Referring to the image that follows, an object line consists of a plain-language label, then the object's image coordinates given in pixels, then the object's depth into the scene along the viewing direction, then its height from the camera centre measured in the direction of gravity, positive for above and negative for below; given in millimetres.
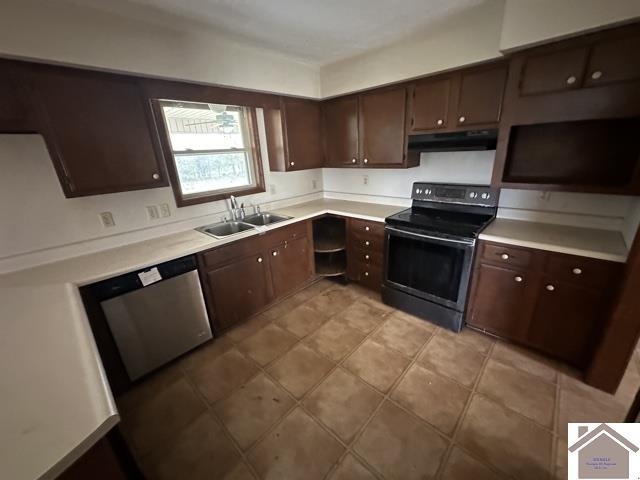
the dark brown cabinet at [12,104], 1395 +332
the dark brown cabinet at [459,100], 1913 +346
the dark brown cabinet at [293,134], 2773 +210
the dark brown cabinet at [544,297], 1675 -1063
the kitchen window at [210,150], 2293 +70
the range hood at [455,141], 2051 +36
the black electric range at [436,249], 2137 -843
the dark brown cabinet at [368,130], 2480 +202
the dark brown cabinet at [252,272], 2215 -1059
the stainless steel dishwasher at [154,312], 1719 -1047
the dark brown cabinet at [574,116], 1465 +138
